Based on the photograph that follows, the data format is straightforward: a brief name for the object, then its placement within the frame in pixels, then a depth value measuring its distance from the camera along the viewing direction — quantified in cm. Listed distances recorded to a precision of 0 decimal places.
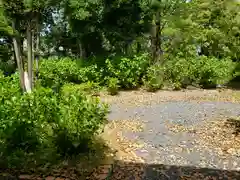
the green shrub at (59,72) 890
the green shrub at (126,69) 857
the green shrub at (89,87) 816
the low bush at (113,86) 814
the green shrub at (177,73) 892
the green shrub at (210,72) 919
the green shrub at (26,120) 315
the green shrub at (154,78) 856
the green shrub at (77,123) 328
